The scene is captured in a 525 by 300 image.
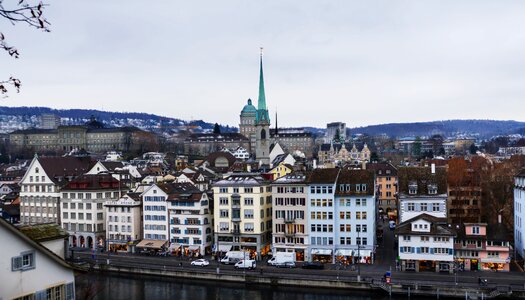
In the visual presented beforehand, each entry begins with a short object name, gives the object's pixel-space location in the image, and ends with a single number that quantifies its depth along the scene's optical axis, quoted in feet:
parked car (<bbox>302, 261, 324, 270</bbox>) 196.44
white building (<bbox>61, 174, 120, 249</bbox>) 257.75
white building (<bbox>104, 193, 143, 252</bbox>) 246.06
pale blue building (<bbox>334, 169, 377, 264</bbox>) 202.90
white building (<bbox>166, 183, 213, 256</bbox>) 229.66
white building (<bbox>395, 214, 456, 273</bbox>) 184.44
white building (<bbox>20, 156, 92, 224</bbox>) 275.18
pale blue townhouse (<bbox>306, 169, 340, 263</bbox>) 207.41
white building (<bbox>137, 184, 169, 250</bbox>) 237.04
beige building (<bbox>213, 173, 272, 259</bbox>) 221.66
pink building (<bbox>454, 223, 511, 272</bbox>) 184.65
